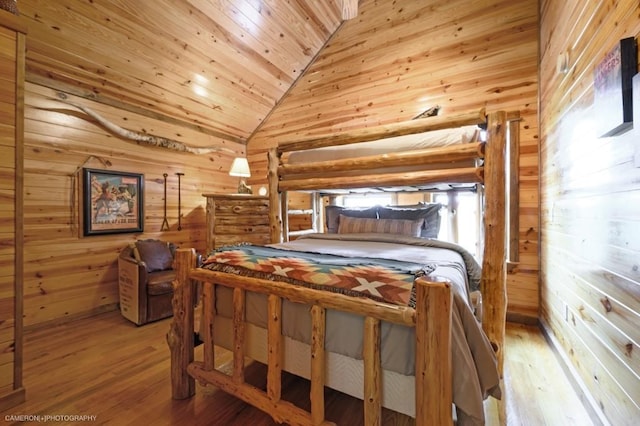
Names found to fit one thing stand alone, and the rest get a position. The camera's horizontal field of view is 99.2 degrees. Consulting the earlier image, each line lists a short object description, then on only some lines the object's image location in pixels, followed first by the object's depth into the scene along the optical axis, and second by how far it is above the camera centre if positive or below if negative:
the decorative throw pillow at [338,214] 2.90 -0.01
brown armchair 2.65 -0.68
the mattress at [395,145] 1.86 +0.53
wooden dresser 3.17 -0.06
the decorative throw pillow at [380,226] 2.54 -0.12
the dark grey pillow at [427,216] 2.62 -0.03
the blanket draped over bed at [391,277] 0.97 -0.29
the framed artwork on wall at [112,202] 2.82 +0.14
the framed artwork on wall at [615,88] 1.10 +0.55
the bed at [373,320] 0.93 -0.47
